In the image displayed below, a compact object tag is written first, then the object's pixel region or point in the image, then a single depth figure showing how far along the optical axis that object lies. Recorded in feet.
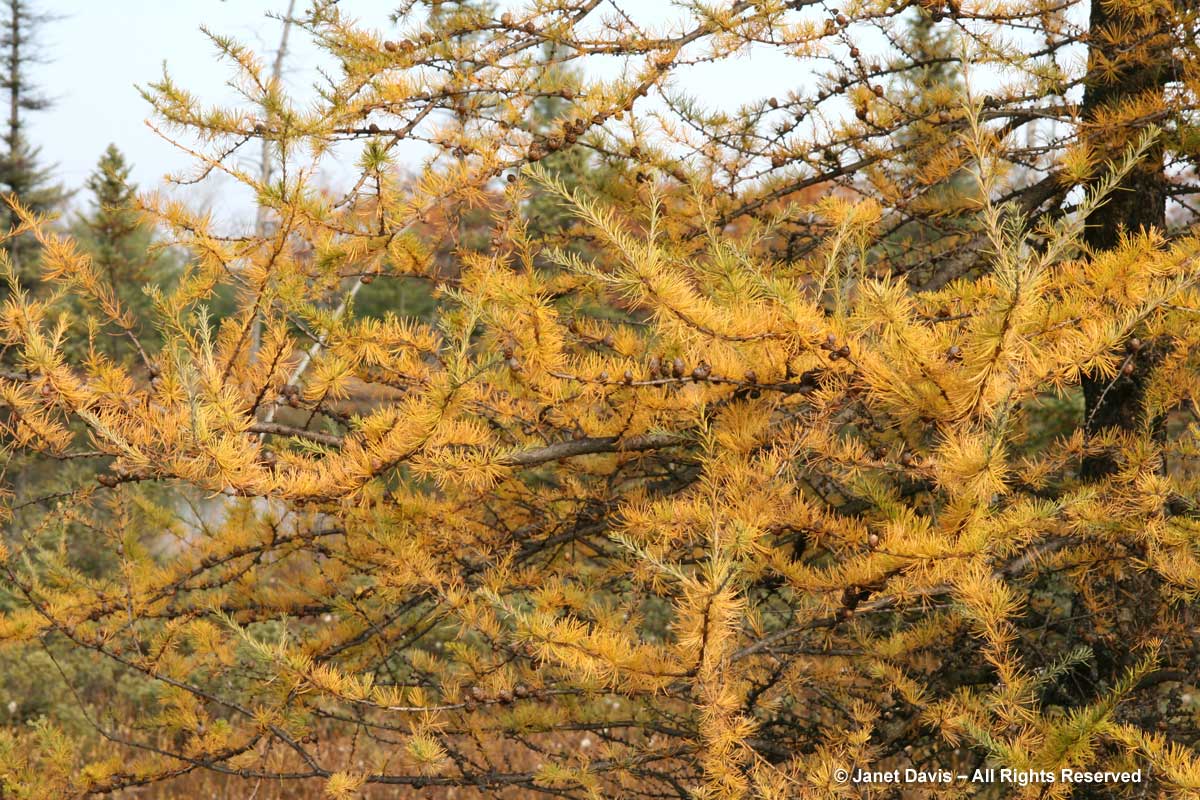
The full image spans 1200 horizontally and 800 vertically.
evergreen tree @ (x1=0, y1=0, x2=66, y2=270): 48.37
